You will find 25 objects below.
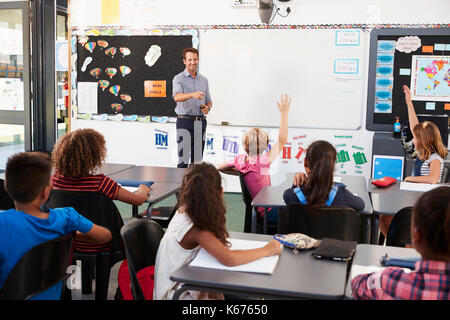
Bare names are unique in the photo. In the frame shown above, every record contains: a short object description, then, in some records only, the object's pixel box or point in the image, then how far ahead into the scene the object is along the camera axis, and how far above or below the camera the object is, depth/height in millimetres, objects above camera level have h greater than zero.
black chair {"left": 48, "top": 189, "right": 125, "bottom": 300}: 2711 -592
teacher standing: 5699 -18
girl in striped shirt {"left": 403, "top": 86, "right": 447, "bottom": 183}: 3673 -303
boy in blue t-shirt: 1811 -438
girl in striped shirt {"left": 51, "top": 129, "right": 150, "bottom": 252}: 2740 -362
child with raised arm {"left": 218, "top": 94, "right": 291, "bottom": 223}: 3492 -387
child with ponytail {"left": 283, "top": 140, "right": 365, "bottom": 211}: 2586 -401
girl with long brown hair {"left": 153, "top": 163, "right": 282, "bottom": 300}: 1868 -493
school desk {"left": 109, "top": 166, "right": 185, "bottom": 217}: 3176 -539
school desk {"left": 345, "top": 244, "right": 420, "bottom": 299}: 1908 -571
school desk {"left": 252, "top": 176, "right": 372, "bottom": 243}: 2900 -561
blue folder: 3400 -537
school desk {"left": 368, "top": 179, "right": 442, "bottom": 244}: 2900 -555
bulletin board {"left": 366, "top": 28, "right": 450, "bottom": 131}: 5488 +406
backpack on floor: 2073 -744
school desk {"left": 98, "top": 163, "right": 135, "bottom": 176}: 3917 -528
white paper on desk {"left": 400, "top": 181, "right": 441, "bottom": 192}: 3445 -524
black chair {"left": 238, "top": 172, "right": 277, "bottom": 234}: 3377 -763
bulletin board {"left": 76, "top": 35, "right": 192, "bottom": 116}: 6293 +395
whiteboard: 5770 +380
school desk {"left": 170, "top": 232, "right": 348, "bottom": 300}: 1628 -582
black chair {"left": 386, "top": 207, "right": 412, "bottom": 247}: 2559 -599
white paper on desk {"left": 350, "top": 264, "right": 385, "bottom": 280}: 1782 -573
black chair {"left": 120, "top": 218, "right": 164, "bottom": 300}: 1944 -573
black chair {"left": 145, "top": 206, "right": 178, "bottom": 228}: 3596 -813
